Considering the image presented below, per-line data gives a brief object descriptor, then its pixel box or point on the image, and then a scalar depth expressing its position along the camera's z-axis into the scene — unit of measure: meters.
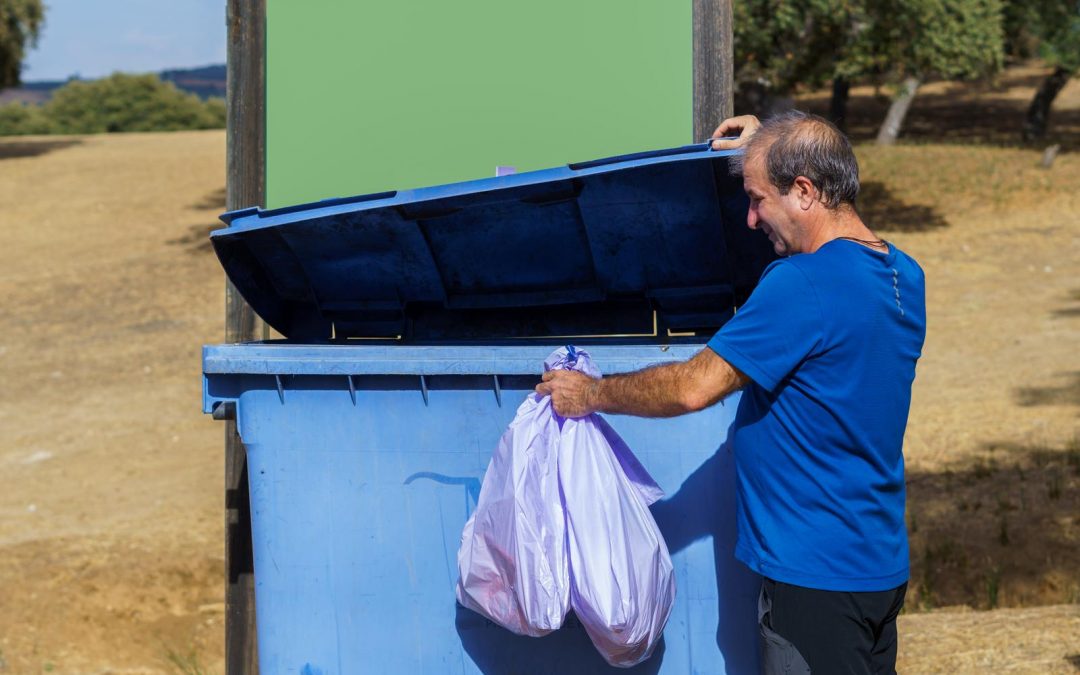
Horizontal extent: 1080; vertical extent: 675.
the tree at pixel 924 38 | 14.50
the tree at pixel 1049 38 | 18.64
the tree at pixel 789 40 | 13.90
